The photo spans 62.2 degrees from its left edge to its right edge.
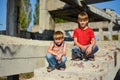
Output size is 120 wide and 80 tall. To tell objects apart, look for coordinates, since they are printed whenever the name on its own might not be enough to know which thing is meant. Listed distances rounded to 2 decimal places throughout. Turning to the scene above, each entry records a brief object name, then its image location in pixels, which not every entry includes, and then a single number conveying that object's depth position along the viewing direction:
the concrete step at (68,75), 1.74
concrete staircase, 1.79
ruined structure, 1.82
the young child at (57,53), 1.94
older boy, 2.03
